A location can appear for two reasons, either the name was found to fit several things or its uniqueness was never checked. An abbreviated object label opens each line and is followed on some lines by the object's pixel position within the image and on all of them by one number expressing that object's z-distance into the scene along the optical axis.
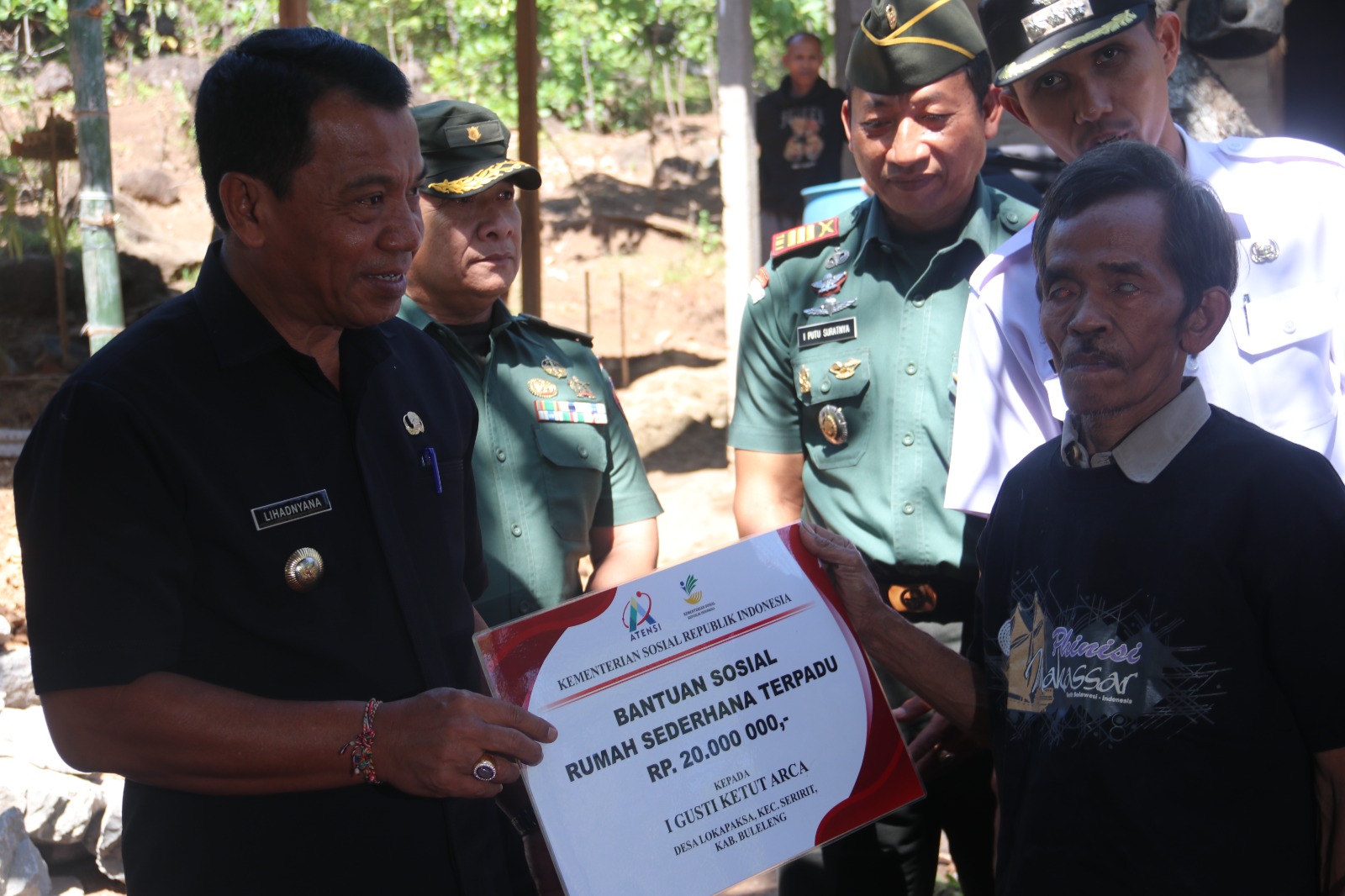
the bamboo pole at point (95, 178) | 5.86
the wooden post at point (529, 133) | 4.81
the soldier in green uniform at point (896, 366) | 2.58
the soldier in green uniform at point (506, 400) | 2.69
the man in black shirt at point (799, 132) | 8.72
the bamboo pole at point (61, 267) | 10.06
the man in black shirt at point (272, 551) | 1.48
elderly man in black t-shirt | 1.50
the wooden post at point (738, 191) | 7.80
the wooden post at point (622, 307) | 11.73
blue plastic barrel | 4.41
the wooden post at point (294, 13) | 4.40
